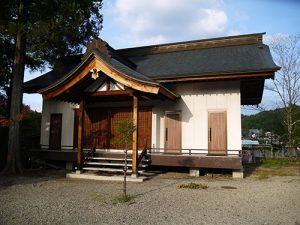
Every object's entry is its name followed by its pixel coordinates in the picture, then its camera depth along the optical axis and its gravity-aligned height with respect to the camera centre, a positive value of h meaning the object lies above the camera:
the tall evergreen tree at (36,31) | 12.71 +4.82
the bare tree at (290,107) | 25.31 +3.25
